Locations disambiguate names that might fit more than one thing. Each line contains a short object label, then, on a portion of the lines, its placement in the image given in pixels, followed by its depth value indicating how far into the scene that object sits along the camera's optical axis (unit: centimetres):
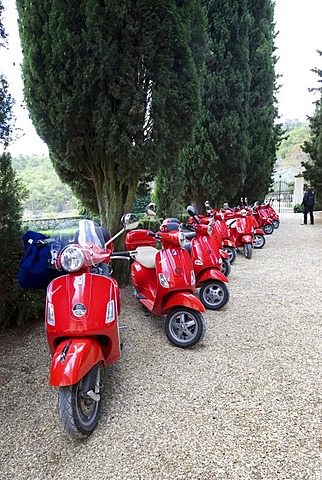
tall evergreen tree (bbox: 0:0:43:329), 256
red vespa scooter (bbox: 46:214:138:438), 155
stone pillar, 1780
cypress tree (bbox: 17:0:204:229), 333
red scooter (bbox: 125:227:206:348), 256
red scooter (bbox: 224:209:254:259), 614
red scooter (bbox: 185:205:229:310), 347
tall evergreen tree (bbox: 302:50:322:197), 1209
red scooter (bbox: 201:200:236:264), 548
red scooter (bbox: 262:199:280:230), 959
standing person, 1022
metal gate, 2155
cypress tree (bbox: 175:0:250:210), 721
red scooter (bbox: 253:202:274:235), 928
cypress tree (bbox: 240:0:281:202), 885
